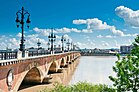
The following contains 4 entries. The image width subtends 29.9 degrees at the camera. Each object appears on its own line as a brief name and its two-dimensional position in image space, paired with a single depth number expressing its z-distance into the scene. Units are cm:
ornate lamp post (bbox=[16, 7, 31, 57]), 2327
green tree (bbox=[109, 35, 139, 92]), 1600
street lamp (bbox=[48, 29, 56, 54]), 4647
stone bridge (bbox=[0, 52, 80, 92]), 1977
